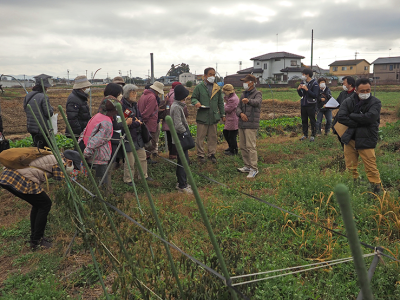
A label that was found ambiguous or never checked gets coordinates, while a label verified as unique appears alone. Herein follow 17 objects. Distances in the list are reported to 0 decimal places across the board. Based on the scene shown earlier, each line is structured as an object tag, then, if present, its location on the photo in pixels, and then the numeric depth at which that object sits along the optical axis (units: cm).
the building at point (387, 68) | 6081
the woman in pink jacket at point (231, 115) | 779
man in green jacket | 705
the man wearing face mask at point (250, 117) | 632
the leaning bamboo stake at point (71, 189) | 276
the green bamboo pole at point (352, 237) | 80
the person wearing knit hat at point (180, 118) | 538
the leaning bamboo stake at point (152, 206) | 171
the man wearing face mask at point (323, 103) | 997
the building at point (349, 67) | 7019
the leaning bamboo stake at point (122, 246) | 202
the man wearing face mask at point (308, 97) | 917
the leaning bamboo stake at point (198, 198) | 128
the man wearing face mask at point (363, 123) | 469
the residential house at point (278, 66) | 5800
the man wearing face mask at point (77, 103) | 560
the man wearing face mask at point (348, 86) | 686
